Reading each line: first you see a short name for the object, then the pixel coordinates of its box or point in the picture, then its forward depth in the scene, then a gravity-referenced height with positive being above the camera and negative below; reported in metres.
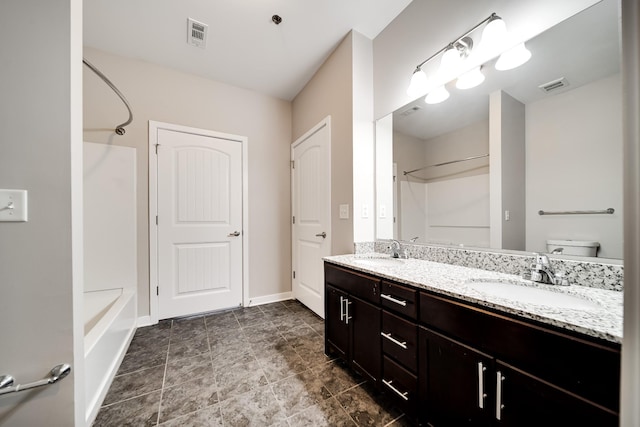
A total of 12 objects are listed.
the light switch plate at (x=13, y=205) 0.76 +0.03
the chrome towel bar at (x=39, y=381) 0.75 -0.57
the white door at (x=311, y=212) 2.30 +0.02
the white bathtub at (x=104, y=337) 1.19 -0.81
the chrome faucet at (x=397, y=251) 1.72 -0.29
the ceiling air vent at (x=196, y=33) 1.88 +1.58
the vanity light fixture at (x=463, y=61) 1.21 +0.92
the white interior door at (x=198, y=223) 2.36 -0.09
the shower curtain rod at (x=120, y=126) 1.61 +0.80
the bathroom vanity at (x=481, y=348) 0.61 -0.48
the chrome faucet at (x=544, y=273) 0.97 -0.27
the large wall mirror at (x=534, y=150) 0.94 +0.33
